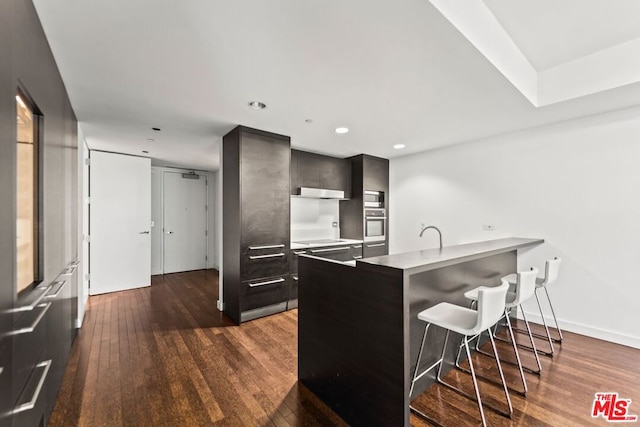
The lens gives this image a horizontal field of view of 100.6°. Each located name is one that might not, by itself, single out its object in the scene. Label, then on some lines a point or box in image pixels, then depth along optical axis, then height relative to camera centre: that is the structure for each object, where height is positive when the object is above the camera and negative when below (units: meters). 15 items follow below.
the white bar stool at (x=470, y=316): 1.52 -0.67
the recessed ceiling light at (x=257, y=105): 2.55 +1.05
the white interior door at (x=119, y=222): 4.38 -0.17
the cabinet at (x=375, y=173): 4.75 +0.72
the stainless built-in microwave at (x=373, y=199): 4.81 +0.25
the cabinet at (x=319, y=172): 4.24 +0.69
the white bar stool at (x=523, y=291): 2.00 -0.61
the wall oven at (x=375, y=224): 4.78 -0.22
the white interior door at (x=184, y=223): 5.91 -0.24
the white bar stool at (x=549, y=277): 2.54 -0.63
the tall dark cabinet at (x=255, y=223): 3.22 -0.13
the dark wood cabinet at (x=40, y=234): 1.03 -0.12
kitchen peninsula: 1.44 -0.72
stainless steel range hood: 4.15 +0.31
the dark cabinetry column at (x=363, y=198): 4.72 +0.26
